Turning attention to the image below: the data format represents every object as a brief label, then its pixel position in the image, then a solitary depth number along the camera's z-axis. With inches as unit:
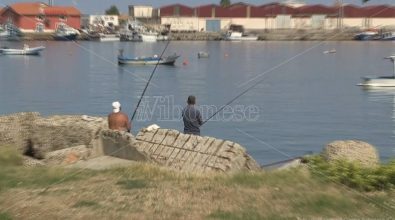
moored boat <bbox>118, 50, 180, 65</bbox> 3341.5
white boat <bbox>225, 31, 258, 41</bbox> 7332.7
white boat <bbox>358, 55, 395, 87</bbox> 2206.0
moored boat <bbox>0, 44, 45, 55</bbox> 4520.2
